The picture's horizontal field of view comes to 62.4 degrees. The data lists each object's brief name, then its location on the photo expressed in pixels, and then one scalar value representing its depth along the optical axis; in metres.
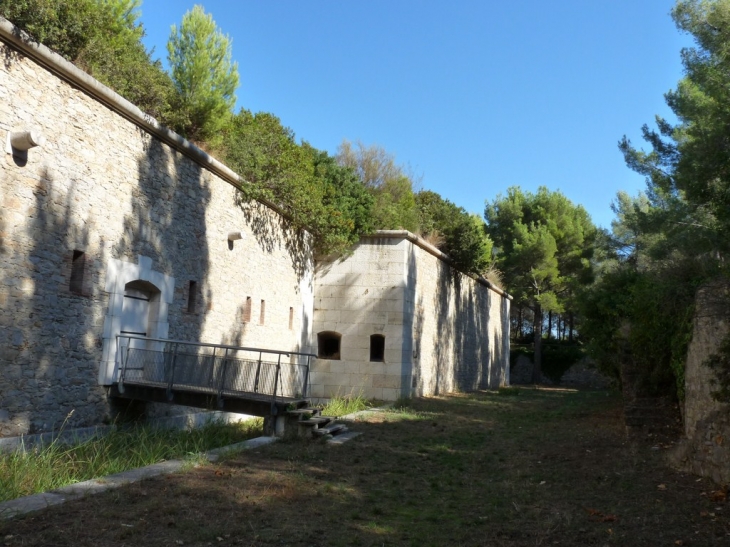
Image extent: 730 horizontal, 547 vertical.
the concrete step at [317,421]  8.68
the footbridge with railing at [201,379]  8.62
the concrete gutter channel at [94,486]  4.52
